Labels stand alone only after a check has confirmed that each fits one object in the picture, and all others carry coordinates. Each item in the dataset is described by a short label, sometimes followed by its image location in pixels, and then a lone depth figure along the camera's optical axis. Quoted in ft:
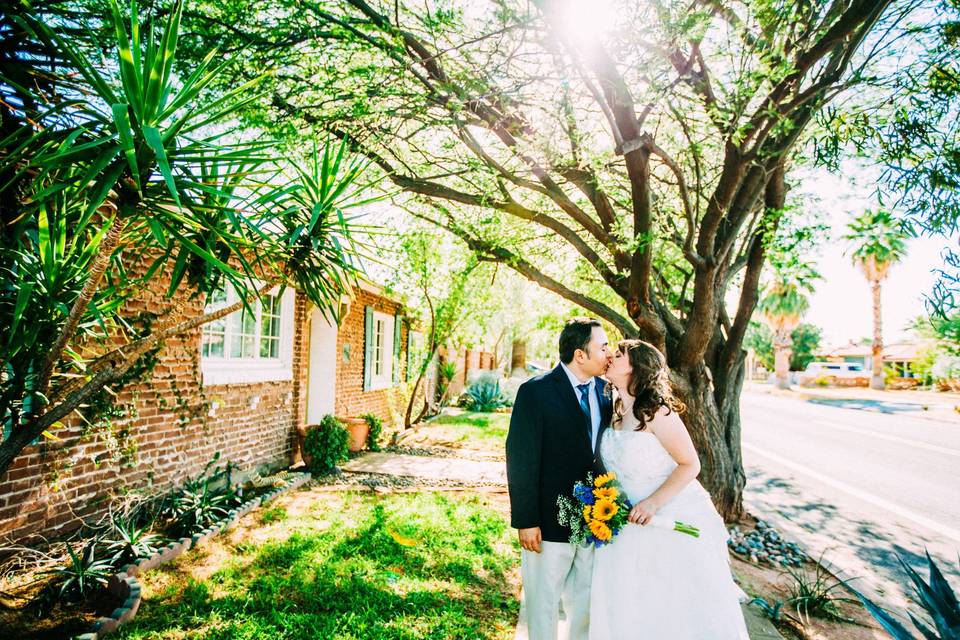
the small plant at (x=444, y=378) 61.72
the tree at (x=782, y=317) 129.08
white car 215.92
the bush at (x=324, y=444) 26.73
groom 9.45
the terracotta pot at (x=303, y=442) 26.99
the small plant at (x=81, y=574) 11.66
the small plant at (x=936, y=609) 8.25
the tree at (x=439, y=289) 38.17
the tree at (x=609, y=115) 14.58
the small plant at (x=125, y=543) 13.47
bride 9.50
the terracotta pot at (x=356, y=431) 31.94
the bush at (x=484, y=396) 63.21
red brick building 13.61
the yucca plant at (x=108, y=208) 7.63
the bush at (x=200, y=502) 16.39
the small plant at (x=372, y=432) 33.88
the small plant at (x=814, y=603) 14.14
